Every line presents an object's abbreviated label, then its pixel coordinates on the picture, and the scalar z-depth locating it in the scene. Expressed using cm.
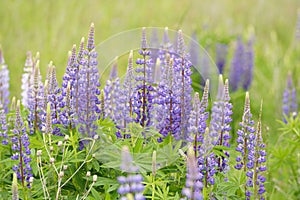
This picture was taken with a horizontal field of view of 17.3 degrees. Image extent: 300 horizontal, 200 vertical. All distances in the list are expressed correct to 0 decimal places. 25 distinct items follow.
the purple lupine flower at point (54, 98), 406
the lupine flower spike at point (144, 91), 404
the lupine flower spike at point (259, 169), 353
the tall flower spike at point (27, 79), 531
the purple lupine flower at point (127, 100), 398
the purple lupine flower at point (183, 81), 396
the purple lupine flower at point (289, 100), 715
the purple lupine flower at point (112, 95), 432
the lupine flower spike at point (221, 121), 402
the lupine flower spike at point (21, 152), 355
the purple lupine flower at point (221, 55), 839
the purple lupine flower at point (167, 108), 397
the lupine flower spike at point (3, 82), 533
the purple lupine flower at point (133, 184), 255
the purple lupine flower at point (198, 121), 344
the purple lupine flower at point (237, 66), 816
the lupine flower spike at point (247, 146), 388
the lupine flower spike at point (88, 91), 382
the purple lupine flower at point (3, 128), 407
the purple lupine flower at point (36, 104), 421
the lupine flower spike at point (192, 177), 250
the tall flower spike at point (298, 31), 856
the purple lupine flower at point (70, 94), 394
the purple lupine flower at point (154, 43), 644
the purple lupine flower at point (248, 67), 812
